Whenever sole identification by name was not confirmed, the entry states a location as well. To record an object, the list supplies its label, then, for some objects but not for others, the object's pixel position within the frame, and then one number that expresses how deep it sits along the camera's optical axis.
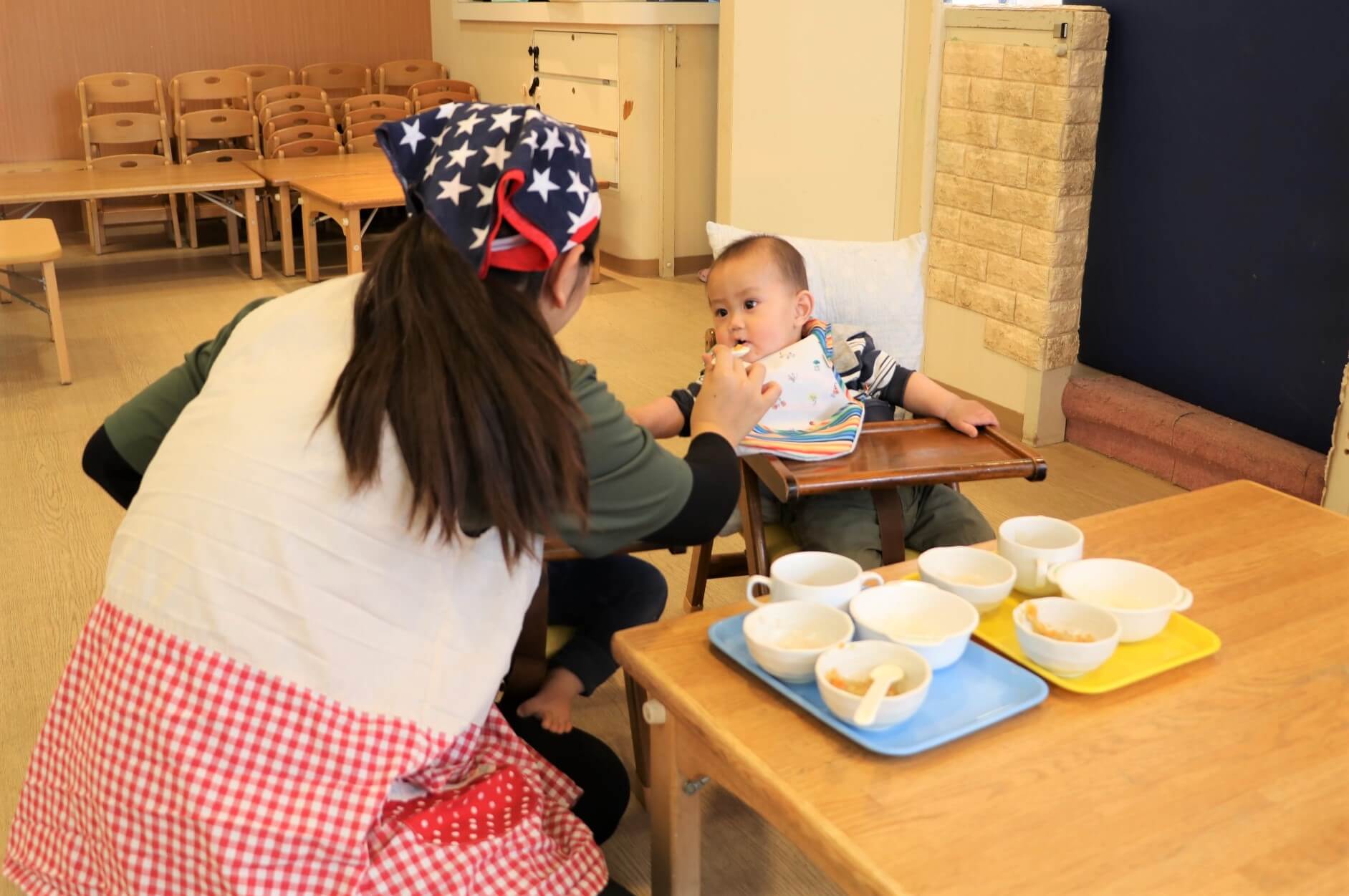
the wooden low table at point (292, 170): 5.80
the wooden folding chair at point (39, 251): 3.91
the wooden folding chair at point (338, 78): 7.38
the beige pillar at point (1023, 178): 3.42
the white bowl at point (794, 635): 1.31
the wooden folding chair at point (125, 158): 6.48
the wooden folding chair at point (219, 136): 6.66
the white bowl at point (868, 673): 1.22
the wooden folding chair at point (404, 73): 7.54
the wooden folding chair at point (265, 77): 7.11
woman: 1.16
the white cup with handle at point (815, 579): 1.43
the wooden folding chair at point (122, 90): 6.76
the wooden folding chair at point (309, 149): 6.71
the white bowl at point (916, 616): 1.34
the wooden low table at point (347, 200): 5.16
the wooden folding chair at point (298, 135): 6.66
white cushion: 2.47
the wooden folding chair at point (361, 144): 6.94
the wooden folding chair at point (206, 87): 6.89
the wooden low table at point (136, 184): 5.30
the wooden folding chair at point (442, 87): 7.23
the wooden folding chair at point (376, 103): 7.00
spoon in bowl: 1.20
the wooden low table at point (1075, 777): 1.07
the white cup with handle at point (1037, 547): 1.52
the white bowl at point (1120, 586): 1.48
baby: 2.17
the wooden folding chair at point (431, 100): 7.19
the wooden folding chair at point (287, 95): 6.89
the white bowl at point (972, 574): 1.46
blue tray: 1.23
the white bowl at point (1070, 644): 1.31
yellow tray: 1.34
